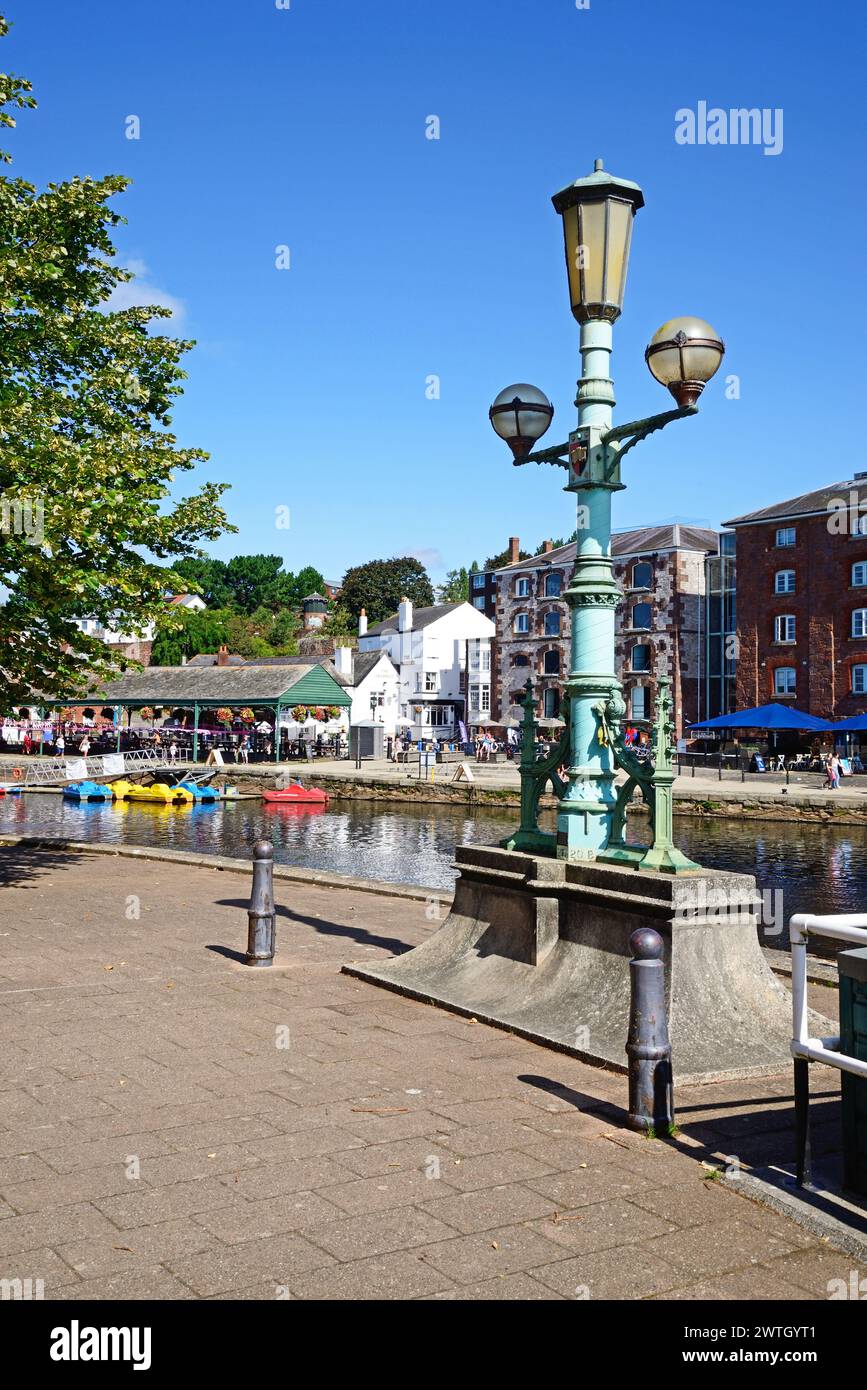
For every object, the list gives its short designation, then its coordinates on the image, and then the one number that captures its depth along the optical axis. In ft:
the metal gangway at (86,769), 153.38
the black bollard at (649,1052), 17.66
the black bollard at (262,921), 30.12
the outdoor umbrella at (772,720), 139.64
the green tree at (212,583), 453.58
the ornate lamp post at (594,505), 24.86
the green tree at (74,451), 40.37
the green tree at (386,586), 365.20
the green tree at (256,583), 463.83
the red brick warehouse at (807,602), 161.68
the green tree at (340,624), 337.72
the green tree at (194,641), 291.17
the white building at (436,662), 248.32
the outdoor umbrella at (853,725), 133.08
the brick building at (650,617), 189.98
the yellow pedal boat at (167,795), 139.95
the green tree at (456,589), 417.61
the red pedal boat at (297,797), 136.26
